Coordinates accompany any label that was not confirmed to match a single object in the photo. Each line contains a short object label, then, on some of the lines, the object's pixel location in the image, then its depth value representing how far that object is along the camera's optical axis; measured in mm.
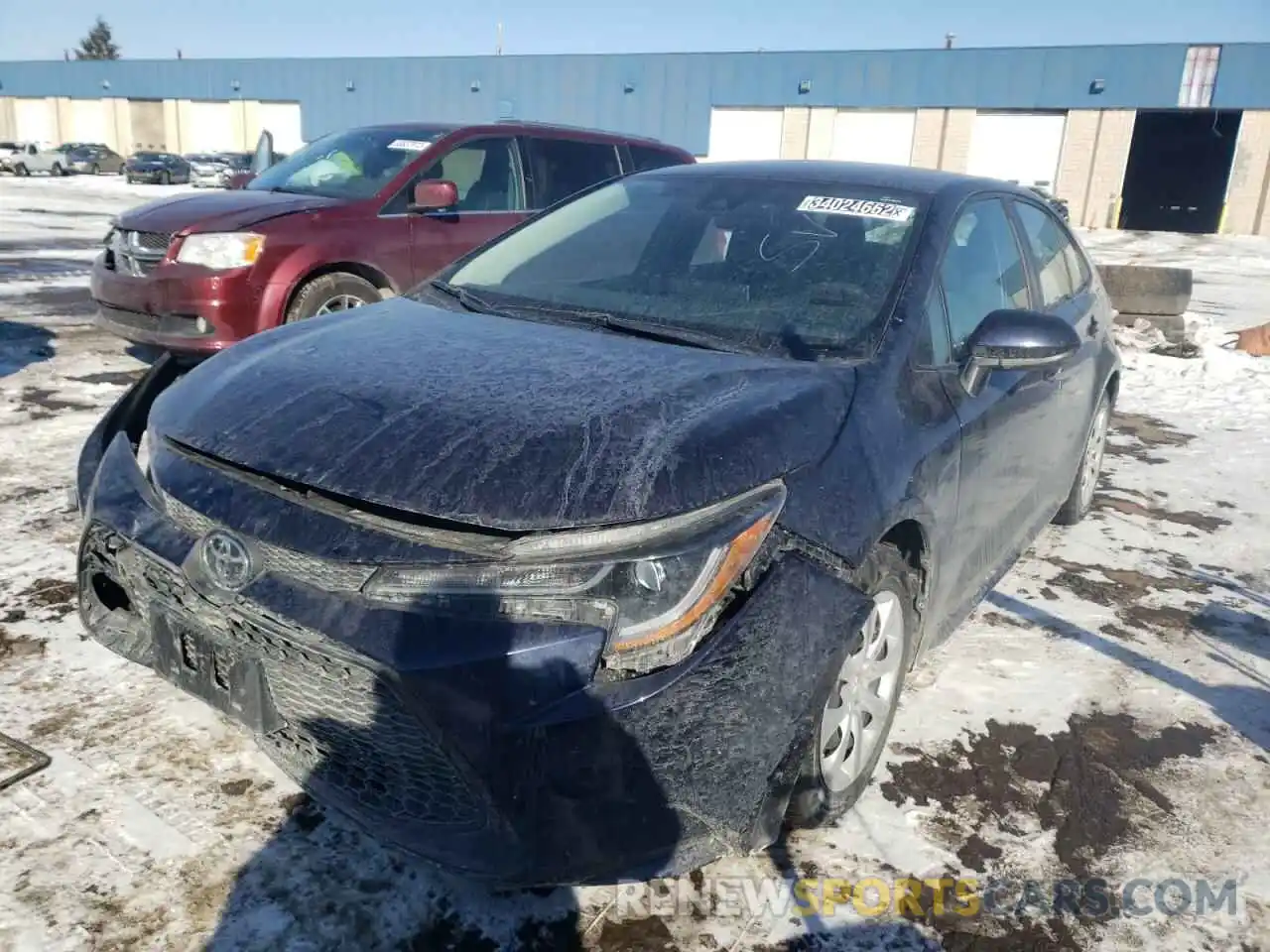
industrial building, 33031
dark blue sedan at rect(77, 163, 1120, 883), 1821
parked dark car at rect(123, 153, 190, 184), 34938
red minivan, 5691
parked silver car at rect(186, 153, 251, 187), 34625
